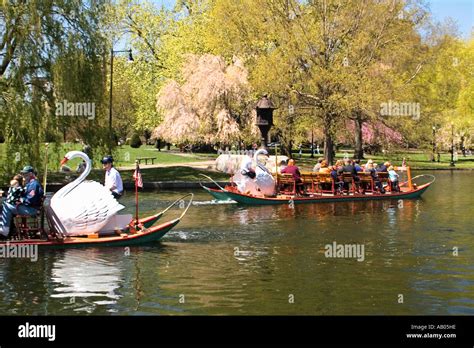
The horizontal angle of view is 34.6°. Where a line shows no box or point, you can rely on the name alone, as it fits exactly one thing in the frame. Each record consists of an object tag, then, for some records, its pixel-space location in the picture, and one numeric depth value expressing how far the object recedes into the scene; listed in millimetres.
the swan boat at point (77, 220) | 18250
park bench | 54406
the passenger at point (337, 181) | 33750
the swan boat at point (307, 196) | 30656
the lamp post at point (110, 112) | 37469
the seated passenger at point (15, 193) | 18141
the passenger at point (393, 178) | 34969
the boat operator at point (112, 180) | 19525
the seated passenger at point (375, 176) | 34469
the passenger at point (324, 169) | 34569
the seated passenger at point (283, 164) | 34047
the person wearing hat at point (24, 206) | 18109
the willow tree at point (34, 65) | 31875
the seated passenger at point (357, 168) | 34875
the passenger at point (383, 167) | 35812
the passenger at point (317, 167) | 36625
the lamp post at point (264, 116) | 40094
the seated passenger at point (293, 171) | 32312
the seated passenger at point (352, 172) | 34250
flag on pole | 19616
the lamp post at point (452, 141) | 64188
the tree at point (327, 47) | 48750
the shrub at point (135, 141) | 82562
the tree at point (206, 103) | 54344
